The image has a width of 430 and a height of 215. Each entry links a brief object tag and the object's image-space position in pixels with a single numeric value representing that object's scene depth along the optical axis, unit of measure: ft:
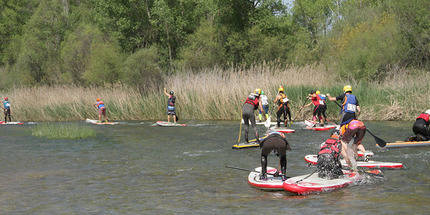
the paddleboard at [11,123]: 121.50
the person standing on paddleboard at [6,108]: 126.41
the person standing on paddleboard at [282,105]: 89.06
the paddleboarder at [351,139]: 44.93
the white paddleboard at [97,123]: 110.97
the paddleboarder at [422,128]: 62.13
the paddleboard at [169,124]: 102.19
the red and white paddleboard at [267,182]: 40.60
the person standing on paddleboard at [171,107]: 103.98
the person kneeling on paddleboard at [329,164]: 41.70
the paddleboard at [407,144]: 61.46
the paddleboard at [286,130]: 80.74
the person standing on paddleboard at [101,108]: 114.01
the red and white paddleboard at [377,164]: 47.76
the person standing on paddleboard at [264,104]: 97.81
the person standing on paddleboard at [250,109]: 65.87
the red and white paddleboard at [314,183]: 38.60
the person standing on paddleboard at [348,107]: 49.62
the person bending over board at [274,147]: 41.60
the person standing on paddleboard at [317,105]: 86.11
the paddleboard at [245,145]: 65.31
